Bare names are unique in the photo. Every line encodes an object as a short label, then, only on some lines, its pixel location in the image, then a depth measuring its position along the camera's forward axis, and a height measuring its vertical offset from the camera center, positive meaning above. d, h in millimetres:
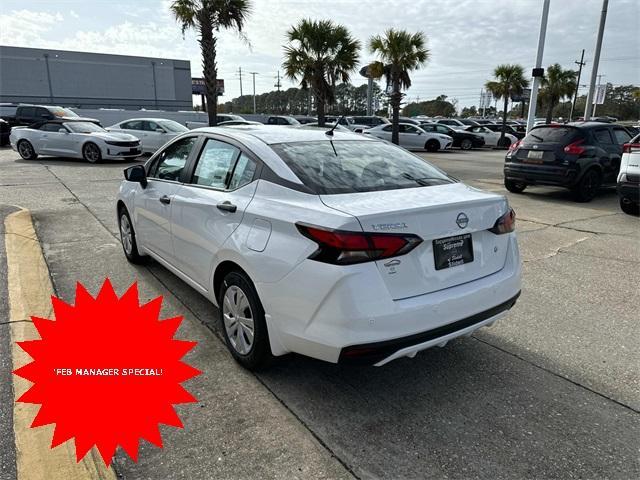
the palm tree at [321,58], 20969 +2823
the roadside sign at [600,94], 31422 +2074
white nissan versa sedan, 2371 -691
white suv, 7605 -767
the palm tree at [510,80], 32906 +3011
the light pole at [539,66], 16031 +1997
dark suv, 9227 -641
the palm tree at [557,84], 46469 +3974
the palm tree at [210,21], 17922 +3733
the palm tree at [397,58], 22536 +3042
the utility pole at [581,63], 63216 +8102
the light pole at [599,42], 17734 +3078
